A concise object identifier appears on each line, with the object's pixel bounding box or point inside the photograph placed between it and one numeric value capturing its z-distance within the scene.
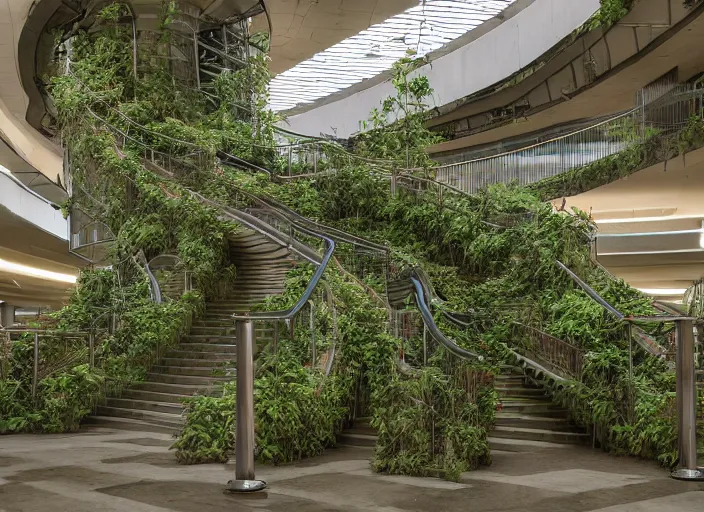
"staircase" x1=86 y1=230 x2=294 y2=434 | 13.36
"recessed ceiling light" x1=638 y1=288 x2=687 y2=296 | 34.73
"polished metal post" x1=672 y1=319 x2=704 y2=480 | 9.06
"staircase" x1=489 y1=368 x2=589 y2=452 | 11.74
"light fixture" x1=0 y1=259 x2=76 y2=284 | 38.01
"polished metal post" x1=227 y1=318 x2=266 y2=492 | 8.40
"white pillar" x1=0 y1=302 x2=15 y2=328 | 49.47
